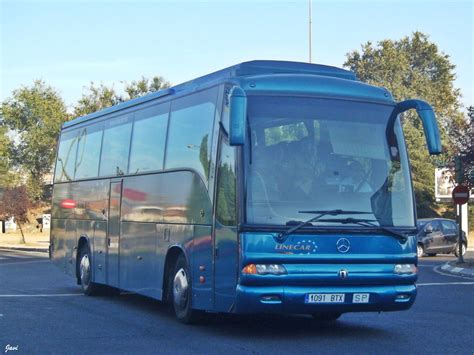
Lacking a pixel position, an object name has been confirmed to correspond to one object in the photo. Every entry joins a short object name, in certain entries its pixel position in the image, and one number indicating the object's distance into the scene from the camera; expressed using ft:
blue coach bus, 34.76
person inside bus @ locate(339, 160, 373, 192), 36.19
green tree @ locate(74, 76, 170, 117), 261.65
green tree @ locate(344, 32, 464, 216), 229.13
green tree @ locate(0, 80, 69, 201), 275.80
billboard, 173.47
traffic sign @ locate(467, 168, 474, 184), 91.45
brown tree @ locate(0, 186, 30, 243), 183.83
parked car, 117.91
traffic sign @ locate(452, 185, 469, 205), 91.91
